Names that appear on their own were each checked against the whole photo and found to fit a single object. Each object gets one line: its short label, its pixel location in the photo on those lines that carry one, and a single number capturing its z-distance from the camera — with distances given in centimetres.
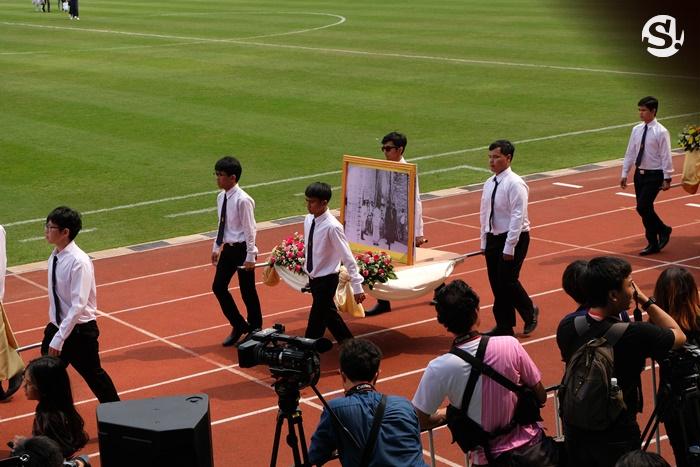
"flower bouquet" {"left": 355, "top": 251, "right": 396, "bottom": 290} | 1770
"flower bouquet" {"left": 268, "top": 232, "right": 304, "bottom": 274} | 1799
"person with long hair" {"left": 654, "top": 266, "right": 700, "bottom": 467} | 986
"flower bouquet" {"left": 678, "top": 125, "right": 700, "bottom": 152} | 2279
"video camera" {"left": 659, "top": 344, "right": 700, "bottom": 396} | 869
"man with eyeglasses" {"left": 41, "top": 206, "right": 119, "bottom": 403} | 1396
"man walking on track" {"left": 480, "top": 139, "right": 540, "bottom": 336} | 1790
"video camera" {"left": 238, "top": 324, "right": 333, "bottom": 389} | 829
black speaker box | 575
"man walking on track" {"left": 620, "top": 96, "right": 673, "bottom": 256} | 2322
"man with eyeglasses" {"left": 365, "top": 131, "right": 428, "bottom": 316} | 1985
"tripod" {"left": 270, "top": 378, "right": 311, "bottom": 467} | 831
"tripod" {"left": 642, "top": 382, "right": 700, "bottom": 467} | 878
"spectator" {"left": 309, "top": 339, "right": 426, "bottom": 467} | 781
